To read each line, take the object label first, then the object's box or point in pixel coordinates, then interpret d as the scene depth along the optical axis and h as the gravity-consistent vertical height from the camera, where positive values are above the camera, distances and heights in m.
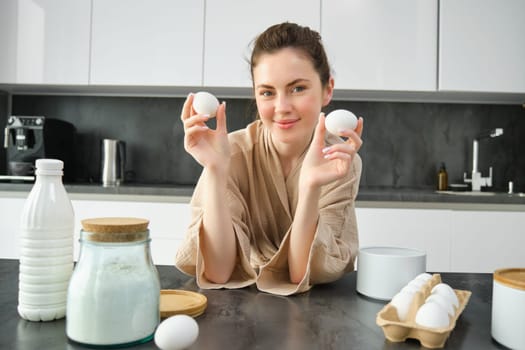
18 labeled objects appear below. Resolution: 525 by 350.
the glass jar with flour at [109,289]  0.58 -0.16
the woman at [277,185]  0.98 -0.03
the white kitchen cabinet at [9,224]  2.43 -0.32
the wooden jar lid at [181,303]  0.71 -0.23
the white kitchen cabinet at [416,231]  2.29 -0.28
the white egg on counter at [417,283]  0.71 -0.17
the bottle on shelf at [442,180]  2.80 -0.01
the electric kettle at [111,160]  2.74 +0.06
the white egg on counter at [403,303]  0.66 -0.19
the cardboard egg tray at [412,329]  0.61 -0.21
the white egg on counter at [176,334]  0.55 -0.21
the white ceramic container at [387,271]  0.83 -0.18
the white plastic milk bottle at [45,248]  0.66 -0.12
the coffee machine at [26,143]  2.62 +0.15
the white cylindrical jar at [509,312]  0.61 -0.19
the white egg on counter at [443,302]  0.66 -0.19
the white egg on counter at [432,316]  0.62 -0.20
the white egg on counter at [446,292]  0.70 -0.18
